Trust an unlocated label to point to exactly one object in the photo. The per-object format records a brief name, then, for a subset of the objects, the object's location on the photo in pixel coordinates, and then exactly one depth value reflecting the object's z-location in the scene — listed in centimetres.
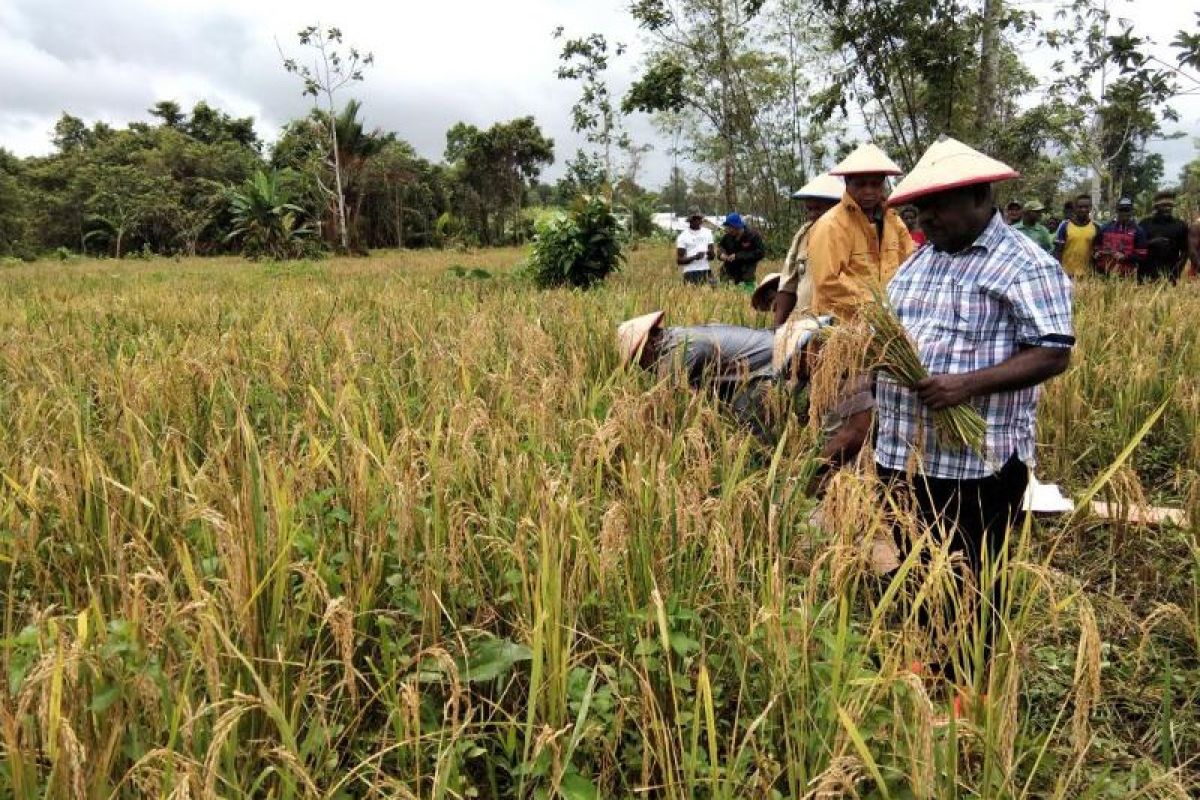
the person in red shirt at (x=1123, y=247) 735
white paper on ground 247
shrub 862
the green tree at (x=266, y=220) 2028
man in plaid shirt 177
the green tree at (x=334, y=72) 2172
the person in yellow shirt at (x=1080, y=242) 762
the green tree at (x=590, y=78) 1504
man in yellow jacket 299
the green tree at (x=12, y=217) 2330
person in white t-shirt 907
